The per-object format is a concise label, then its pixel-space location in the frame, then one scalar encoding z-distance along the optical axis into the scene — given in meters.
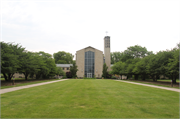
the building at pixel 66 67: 75.31
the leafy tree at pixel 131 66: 42.06
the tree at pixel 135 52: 66.44
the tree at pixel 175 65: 20.90
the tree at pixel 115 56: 98.84
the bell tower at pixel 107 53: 65.56
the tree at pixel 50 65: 43.58
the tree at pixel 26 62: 27.59
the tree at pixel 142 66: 35.17
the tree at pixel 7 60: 19.92
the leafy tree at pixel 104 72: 57.17
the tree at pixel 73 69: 56.16
